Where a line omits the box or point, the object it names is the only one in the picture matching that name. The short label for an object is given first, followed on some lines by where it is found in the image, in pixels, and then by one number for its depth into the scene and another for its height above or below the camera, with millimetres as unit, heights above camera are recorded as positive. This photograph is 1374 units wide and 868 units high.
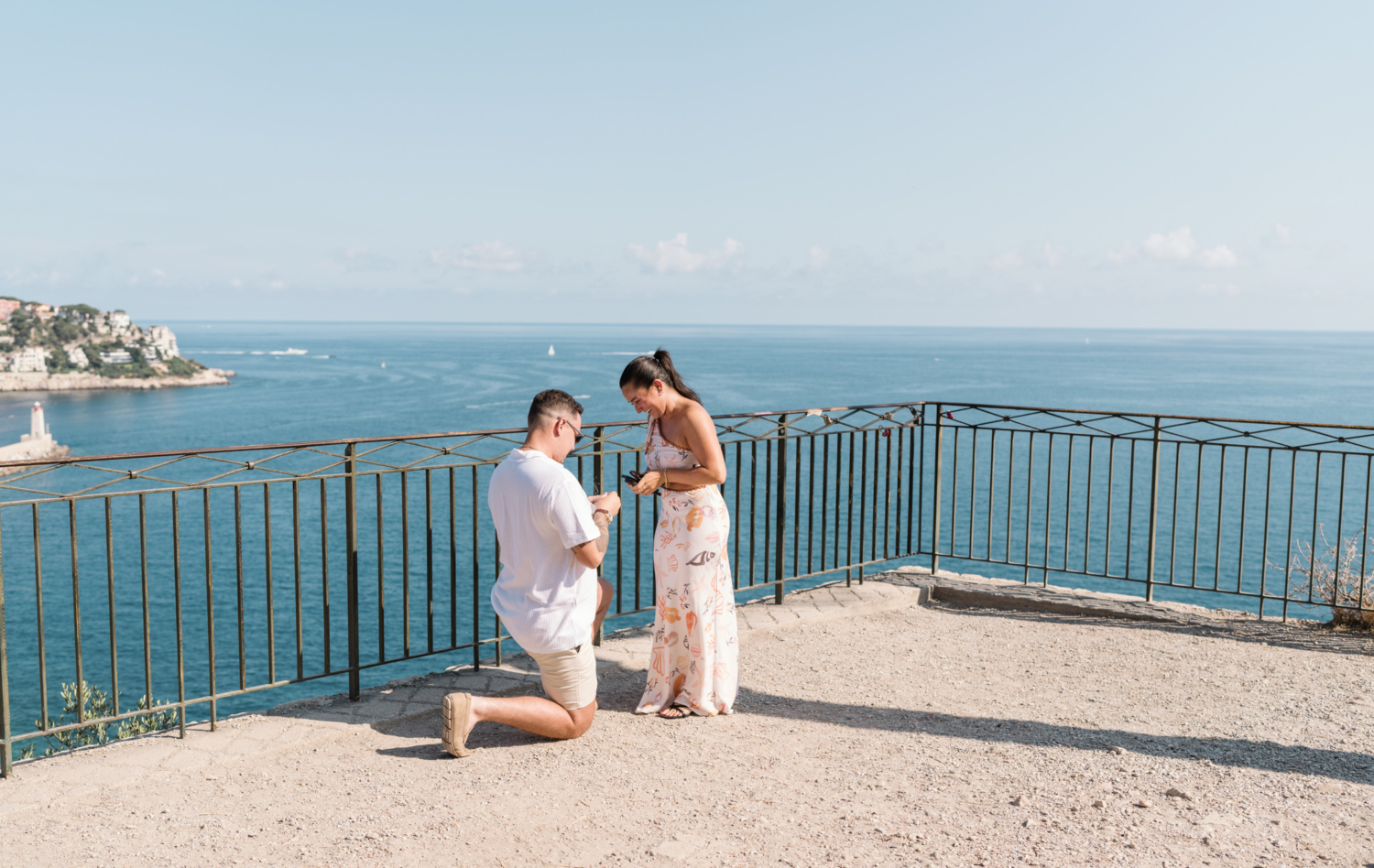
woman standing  4590 -1050
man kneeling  4078 -1028
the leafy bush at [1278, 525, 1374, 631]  6332 -1666
